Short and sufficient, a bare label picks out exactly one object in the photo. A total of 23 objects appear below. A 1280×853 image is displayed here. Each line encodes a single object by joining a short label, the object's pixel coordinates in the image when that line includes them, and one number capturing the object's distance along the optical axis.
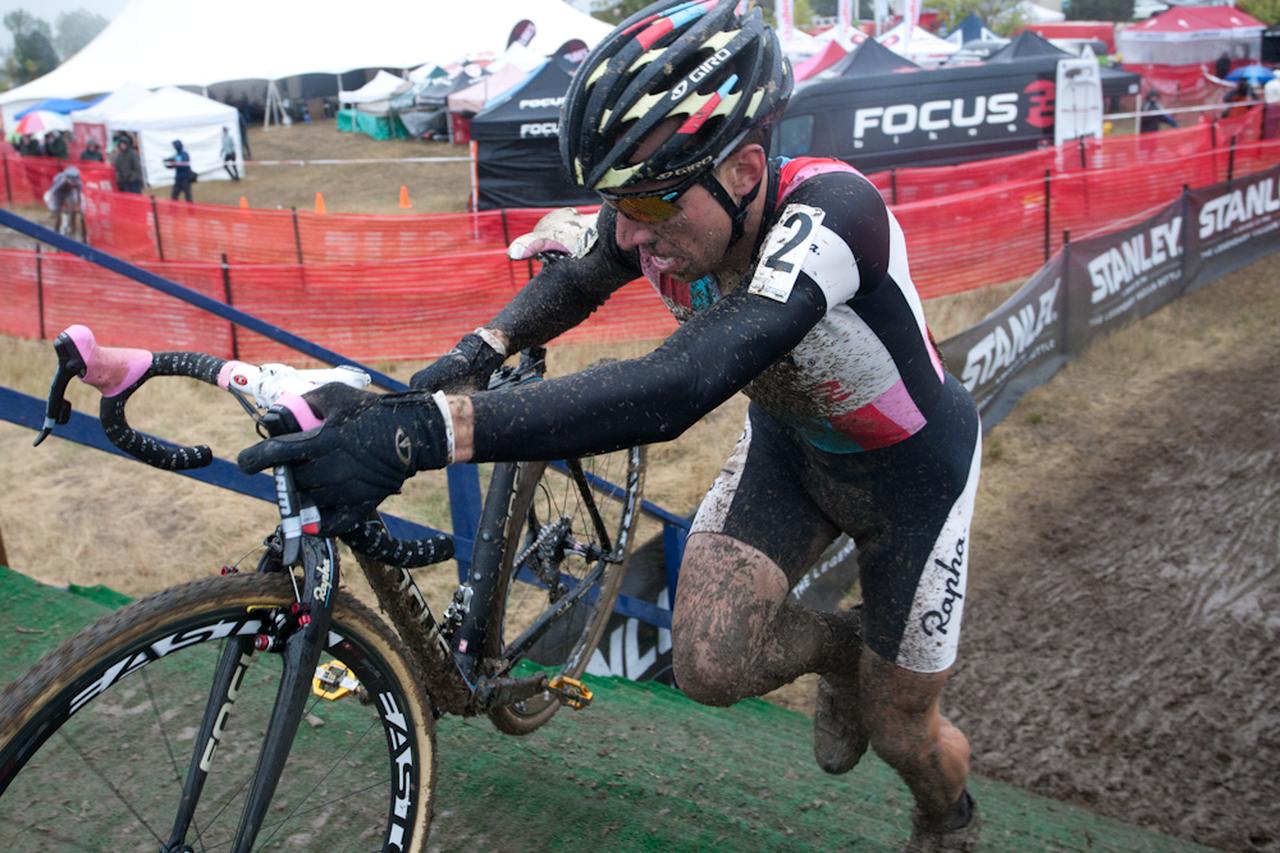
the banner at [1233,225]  13.68
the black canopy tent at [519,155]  22.86
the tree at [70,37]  179.38
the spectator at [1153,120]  30.66
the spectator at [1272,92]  25.73
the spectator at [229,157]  33.62
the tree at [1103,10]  87.94
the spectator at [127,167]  25.47
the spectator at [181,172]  26.86
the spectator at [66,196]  21.28
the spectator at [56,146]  32.62
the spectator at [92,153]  29.44
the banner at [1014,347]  9.12
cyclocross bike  2.12
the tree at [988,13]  77.06
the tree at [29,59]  85.56
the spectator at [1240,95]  27.69
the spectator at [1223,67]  35.66
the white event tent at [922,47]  40.56
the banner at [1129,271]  11.41
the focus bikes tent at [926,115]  18.75
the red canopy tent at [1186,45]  39.16
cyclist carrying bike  2.15
